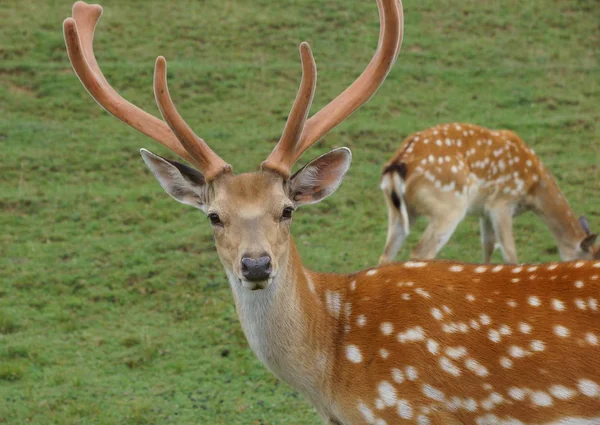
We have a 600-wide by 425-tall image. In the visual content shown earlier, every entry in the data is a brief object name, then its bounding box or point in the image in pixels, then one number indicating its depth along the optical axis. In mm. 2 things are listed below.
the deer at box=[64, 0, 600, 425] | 7695
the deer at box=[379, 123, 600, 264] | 16922
